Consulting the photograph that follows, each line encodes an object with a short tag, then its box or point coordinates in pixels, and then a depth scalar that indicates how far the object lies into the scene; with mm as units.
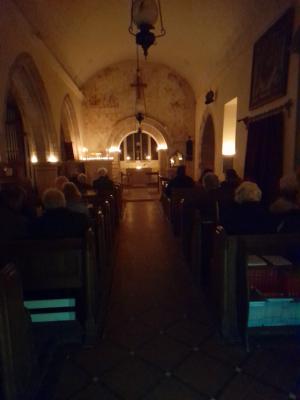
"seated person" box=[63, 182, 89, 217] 3617
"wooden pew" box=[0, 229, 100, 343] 2301
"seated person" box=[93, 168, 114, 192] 6766
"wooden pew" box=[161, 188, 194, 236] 5434
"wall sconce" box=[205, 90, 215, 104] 9184
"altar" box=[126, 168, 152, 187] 15112
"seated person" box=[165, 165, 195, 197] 6754
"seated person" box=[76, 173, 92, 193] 6503
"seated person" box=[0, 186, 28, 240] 2611
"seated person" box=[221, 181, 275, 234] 2637
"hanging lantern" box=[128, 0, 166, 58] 2506
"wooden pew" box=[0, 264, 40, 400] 1605
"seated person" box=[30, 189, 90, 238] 2641
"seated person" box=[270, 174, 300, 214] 2812
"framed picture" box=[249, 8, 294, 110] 4570
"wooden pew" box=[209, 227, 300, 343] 2240
